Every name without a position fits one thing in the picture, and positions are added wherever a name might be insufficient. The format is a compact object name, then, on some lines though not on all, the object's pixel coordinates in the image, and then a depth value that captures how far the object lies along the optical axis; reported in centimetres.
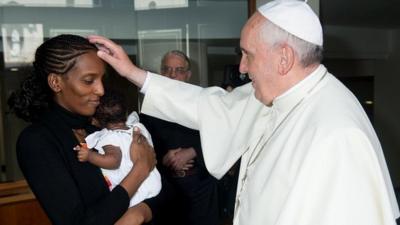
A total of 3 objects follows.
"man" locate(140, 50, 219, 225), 258
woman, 115
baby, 138
